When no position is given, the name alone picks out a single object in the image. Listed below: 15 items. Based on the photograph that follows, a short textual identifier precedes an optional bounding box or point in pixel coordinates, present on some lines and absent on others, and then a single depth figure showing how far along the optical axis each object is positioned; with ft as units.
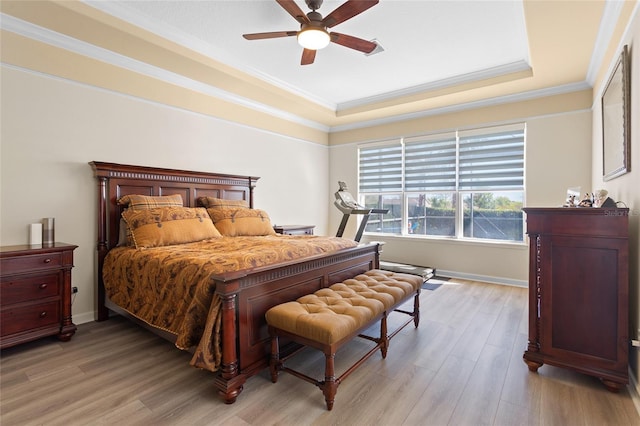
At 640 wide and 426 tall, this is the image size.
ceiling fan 7.47
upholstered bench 5.87
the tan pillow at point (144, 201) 10.52
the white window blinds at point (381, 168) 18.40
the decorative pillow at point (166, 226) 9.56
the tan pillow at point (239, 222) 12.28
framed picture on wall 7.11
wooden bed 6.05
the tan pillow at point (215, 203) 13.09
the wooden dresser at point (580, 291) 6.31
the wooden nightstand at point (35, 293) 7.75
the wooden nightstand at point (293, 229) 15.66
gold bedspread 6.35
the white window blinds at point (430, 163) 16.47
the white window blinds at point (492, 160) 14.66
